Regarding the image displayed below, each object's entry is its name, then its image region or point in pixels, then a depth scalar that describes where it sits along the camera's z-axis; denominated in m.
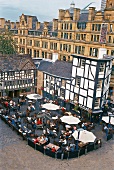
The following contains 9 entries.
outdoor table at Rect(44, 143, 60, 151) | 19.64
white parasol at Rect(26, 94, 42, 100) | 30.70
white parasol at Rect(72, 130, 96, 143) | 19.69
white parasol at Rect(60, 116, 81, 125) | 23.08
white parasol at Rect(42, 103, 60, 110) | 26.57
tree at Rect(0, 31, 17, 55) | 53.31
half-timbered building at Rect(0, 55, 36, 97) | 34.28
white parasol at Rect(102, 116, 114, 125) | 23.97
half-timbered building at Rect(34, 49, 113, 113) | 26.34
